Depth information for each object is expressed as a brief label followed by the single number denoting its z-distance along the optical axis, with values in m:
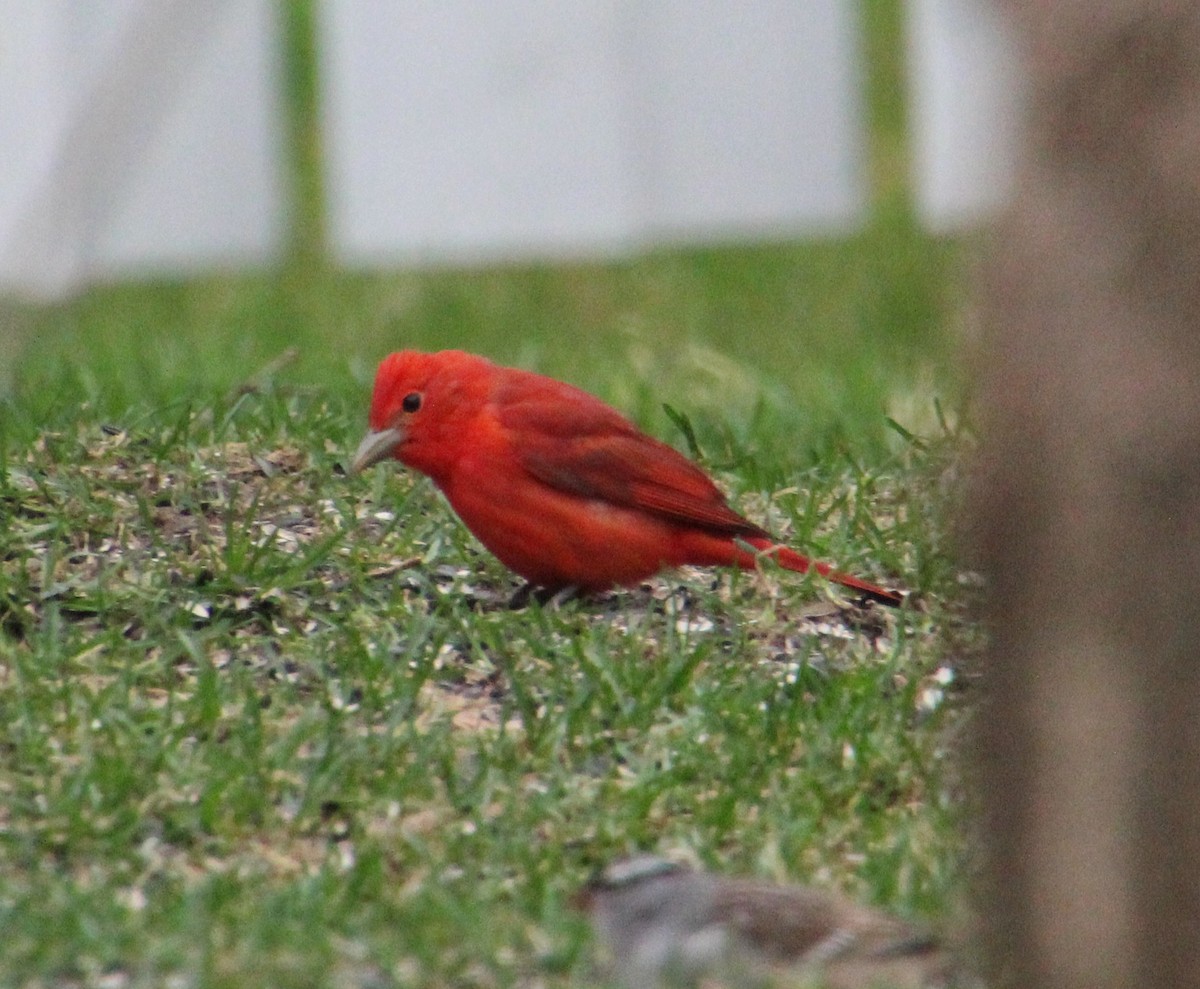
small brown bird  6.72
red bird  10.30
